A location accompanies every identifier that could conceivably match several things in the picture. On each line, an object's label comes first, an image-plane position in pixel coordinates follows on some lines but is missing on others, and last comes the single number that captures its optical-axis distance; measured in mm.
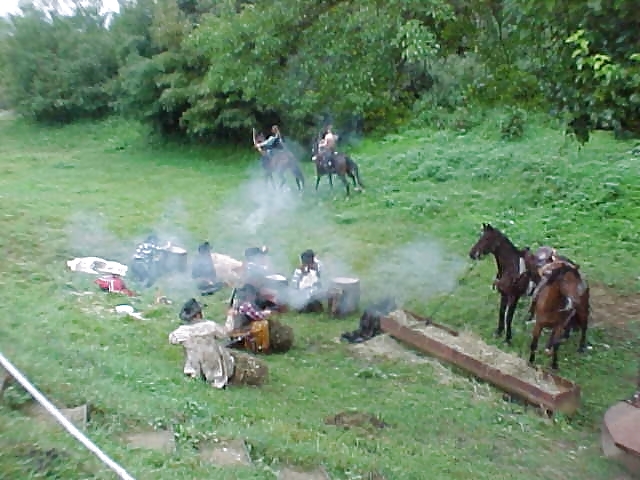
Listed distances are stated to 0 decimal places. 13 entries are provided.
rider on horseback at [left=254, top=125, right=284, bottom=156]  19422
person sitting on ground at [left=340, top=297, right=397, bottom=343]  9680
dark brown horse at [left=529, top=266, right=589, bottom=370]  8352
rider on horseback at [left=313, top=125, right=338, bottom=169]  17734
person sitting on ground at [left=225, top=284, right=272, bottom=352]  8891
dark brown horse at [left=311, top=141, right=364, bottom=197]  17609
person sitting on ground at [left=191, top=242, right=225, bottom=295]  11508
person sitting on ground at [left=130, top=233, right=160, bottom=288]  11602
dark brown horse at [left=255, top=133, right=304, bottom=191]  18438
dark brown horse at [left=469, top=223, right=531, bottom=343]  9516
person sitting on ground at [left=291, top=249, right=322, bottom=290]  10656
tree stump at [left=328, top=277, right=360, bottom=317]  10515
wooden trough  7520
